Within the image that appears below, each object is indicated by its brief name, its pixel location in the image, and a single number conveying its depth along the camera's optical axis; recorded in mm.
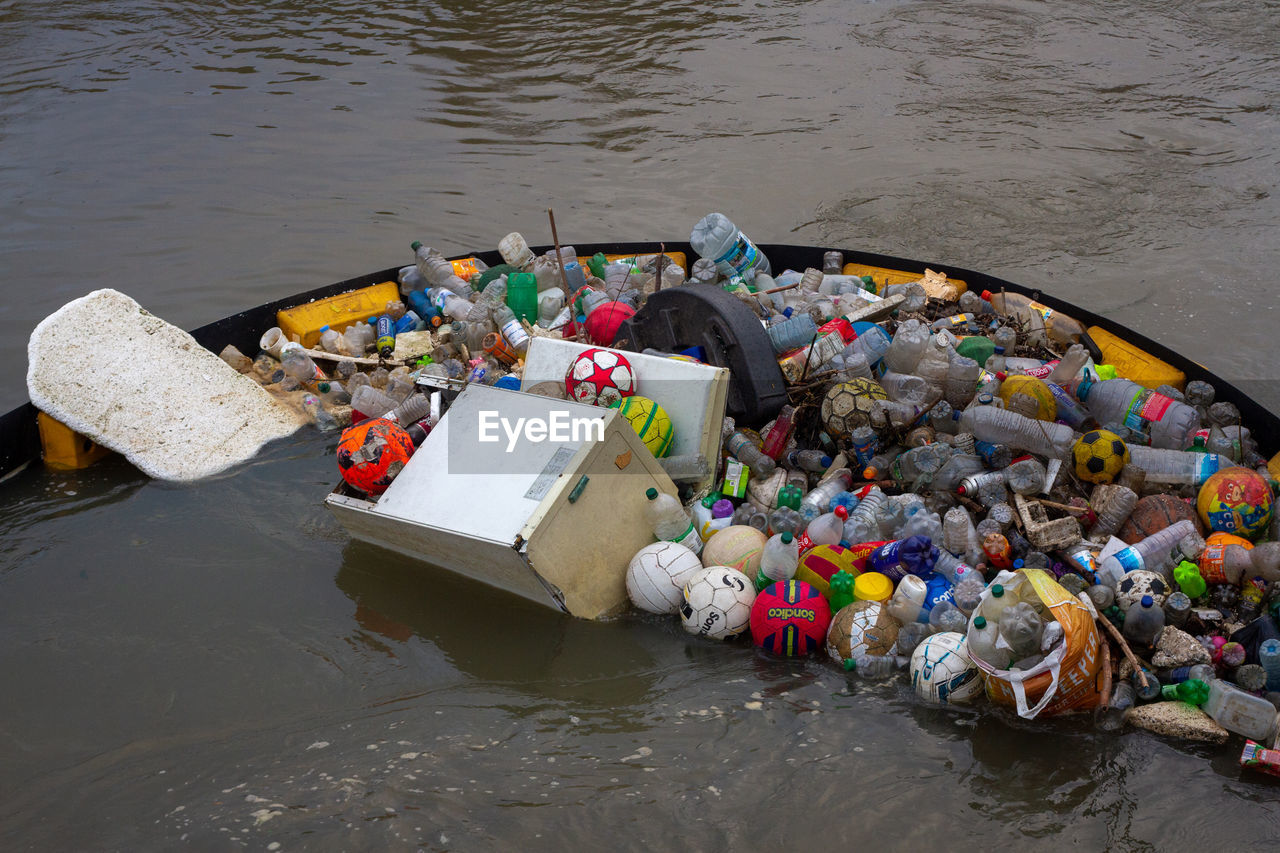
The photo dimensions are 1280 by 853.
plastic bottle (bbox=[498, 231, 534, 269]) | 7008
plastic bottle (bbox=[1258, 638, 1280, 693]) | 3498
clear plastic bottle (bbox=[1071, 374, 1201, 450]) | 4859
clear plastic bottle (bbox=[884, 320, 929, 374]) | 5438
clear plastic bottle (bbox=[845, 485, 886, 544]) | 4410
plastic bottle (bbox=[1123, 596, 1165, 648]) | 3732
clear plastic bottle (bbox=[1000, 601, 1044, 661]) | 3336
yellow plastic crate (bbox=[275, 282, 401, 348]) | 6613
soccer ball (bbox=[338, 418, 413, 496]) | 4520
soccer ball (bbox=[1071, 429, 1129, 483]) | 4523
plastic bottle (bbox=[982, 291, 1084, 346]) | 5969
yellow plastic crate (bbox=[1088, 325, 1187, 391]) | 5434
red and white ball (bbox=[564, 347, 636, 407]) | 4754
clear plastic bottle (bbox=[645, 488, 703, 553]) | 4367
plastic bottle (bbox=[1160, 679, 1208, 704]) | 3486
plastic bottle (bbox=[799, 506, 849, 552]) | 4395
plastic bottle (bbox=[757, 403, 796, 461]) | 5027
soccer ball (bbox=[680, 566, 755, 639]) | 4039
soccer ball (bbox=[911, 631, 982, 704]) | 3586
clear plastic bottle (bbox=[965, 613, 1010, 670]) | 3422
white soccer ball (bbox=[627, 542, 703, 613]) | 4168
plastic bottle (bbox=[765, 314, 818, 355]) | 5848
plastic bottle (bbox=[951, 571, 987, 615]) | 3920
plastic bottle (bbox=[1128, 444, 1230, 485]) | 4535
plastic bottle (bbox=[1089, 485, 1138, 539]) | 4355
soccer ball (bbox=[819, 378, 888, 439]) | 4906
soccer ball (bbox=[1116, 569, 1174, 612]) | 3857
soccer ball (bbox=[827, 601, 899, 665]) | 3830
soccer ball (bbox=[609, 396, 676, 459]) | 4633
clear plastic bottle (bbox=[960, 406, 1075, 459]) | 4781
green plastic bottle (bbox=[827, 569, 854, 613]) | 3990
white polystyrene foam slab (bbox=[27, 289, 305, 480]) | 5441
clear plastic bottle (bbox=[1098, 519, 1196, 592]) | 4027
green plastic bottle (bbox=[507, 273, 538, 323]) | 6523
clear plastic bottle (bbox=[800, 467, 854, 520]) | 4637
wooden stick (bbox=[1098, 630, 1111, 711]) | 3449
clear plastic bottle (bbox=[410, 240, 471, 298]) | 7023
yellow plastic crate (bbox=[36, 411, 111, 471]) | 5453
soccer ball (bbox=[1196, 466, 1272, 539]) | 4211
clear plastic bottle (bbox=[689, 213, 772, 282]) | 6957
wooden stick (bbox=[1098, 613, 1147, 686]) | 3535
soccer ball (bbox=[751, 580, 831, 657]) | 3945
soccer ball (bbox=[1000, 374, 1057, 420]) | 4910
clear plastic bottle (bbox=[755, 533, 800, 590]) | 4102
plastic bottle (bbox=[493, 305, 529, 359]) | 6016
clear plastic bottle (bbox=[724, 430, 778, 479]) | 4930
